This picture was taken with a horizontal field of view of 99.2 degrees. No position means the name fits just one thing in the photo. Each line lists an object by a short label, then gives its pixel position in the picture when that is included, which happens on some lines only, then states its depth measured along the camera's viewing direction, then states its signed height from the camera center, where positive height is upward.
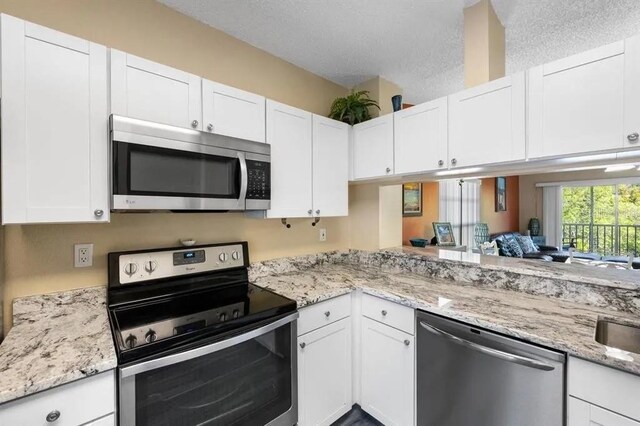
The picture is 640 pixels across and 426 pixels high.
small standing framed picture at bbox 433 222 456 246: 3.28 -0.27
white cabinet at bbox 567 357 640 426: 0.95 -0.68
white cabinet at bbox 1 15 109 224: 1.04 +0.35
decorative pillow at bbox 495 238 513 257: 4.88 -0.67
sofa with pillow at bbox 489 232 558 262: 4.95 -0.70
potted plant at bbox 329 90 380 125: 2.33 +0.89
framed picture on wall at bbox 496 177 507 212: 5.98 +0.38
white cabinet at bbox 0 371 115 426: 0.80 -0.61
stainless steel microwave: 1.22 +0.22
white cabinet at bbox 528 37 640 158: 1.17 +0.51
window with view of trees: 5.46 -0.16
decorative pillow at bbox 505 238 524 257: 4.95 -0.68
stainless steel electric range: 1.04 -0.55
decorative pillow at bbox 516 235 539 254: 5.47 -0.68
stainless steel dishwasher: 1.11 -0.78
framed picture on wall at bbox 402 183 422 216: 3.27 +0.14
